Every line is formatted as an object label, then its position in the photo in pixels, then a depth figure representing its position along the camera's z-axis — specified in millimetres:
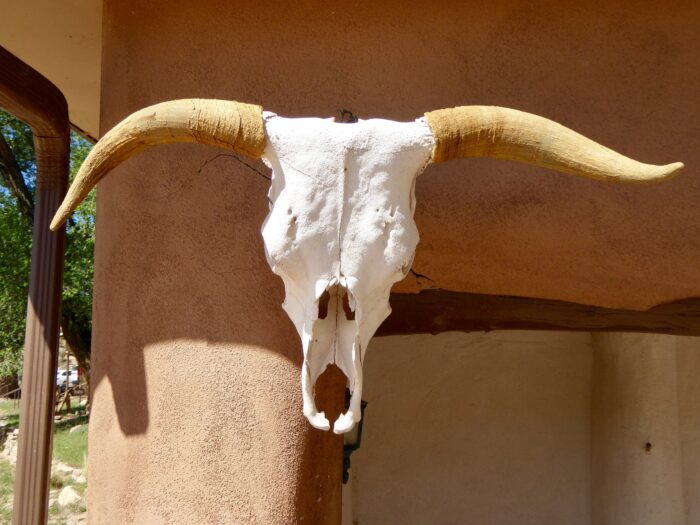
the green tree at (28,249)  14508
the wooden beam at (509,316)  3229
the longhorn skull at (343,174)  1906
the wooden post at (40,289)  3143
